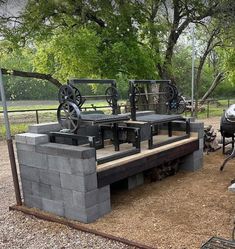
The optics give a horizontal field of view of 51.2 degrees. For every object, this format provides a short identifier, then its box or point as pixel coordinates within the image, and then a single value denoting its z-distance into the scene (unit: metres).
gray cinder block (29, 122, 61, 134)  3.17
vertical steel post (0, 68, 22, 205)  2.87
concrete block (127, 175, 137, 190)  3.49
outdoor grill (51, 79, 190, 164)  2.96
